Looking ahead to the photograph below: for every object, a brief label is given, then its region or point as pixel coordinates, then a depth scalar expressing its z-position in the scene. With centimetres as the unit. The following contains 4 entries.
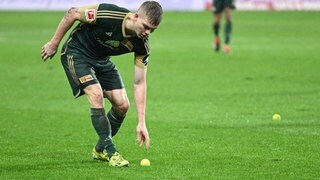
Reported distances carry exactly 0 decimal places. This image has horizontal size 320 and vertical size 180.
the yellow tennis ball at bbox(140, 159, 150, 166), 1912
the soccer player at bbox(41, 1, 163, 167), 1841
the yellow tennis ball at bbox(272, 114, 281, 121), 2670
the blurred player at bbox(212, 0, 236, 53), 5147
